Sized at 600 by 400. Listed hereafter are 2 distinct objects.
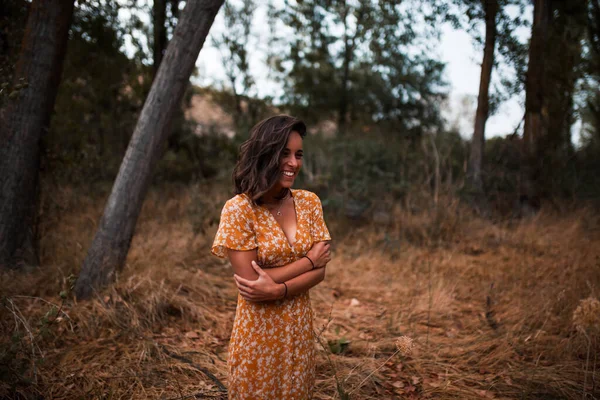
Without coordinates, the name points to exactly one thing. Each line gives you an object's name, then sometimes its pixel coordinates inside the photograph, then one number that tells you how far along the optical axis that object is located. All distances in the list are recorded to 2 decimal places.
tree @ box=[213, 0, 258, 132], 13.91
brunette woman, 2.05
